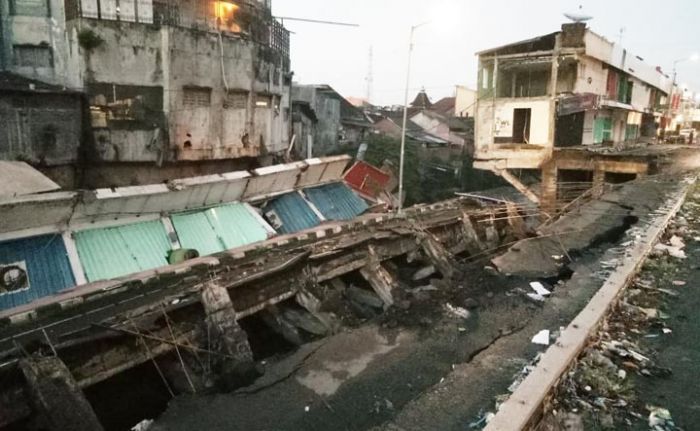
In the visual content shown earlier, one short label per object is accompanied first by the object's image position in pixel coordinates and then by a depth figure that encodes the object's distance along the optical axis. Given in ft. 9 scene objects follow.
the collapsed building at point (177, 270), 20.67
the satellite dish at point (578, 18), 70.84
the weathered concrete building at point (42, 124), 49.65
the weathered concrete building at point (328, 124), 112.16
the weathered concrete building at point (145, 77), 56.18
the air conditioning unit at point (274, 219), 45.37
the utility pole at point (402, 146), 48.44
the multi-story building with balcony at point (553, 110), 71.20
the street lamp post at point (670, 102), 150.41
